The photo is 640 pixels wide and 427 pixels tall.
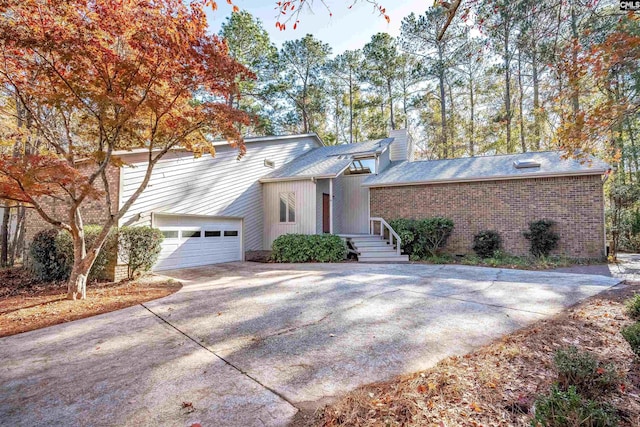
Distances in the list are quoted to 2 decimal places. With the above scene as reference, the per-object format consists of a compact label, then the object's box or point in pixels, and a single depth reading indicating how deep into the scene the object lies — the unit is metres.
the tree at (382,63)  21.58
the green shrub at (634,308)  3.82
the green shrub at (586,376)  2.32
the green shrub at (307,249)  10.85
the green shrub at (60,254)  7.49
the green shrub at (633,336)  2.80
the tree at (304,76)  22.47
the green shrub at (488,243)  11.03
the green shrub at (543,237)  10.34
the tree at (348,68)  23.73
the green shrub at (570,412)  1.81
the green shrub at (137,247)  7.69
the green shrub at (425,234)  11.34
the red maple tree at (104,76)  4.84
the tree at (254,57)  19.66
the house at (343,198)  9.56
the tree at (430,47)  16.40
